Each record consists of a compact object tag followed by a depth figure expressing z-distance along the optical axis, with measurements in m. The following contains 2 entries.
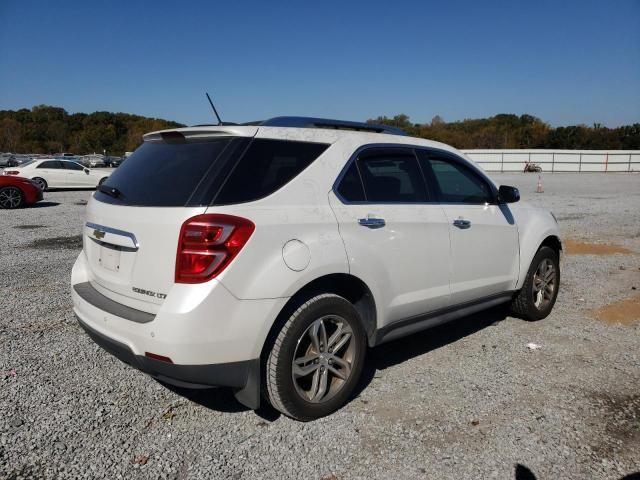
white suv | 2.64
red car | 14.46
